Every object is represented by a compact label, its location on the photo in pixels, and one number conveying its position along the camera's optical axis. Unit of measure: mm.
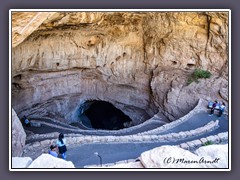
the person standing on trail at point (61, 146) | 8227
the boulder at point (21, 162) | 5850
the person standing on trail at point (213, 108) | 13094
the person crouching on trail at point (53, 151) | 7893
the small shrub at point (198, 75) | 15335
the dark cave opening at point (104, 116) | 20844
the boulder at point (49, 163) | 5707
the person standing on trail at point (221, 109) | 12595
